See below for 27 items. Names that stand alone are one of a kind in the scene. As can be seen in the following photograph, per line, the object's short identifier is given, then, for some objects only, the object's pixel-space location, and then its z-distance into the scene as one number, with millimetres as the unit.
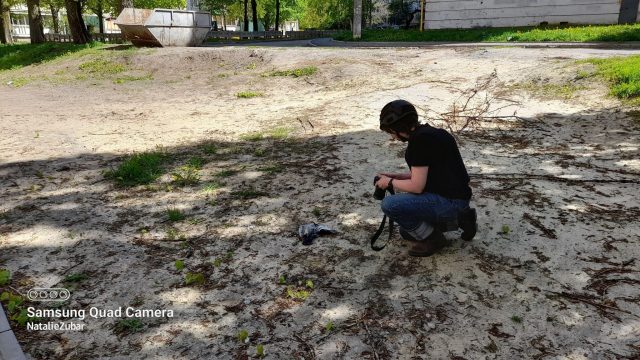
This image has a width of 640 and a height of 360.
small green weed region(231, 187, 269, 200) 5168
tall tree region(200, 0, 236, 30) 55919
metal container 17438
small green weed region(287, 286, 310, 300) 3379
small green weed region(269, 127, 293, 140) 7530
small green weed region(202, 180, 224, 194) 5375
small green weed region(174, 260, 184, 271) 3727
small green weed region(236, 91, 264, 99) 10766
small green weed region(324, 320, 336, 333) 3013
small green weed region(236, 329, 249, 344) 2930
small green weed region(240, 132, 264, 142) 7463
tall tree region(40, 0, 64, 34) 37875
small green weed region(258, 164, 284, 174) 5934
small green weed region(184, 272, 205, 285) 3552
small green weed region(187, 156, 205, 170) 6174
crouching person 3271
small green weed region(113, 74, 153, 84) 13697
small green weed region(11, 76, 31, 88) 14475
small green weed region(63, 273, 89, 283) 3570
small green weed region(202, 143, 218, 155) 6801
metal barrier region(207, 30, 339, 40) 35906
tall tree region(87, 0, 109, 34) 33938
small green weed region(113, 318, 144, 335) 3025
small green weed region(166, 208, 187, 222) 4645
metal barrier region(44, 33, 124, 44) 31859
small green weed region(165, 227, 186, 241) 4270
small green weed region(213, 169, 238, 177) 5855
